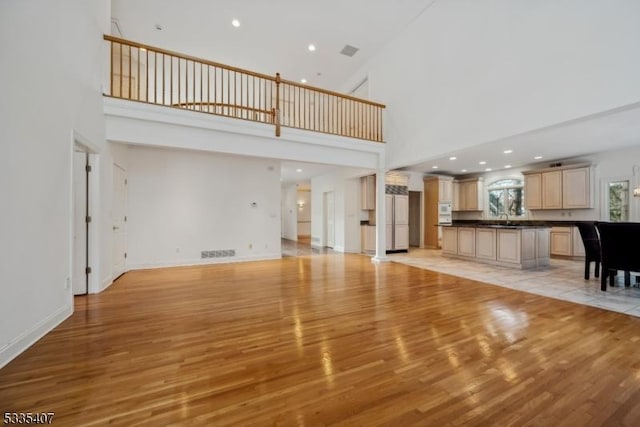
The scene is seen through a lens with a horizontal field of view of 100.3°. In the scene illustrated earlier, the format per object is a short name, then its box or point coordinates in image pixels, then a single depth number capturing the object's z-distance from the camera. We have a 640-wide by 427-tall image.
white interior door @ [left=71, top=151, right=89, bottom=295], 3.78
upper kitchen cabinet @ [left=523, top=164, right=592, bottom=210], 6.81
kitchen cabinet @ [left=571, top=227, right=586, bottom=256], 6.76
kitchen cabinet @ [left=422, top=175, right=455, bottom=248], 8.97
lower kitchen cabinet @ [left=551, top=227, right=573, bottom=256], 6.96
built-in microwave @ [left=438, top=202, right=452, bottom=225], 8.97
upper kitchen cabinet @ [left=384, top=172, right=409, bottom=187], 7.96
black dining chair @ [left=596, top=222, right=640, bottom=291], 3.70
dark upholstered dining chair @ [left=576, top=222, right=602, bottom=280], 4.59
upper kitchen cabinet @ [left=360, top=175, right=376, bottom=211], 8.22
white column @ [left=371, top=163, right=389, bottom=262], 6.84
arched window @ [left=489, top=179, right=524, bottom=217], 8.50
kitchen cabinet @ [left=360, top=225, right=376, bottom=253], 8.09
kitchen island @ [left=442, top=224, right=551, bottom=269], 5.67
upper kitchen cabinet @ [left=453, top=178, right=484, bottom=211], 9.38
